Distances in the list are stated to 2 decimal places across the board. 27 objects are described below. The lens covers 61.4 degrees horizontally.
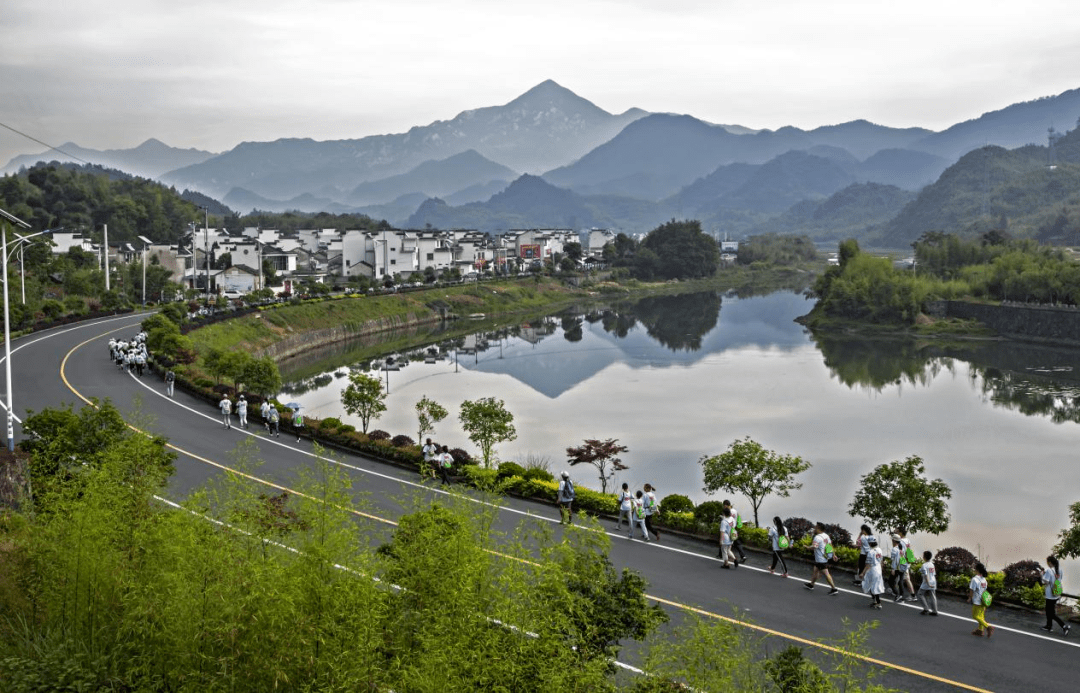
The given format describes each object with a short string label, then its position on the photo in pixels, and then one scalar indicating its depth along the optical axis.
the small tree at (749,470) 20.19
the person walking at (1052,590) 13.54
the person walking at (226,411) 27.89
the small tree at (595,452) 25.58
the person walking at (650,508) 18.19
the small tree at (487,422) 25.83
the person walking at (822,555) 15.34
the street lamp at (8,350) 22.33
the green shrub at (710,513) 18.22
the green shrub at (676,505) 19.41
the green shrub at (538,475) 21.72
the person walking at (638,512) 18.12
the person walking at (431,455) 22.44
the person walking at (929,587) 14.25
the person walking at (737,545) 16.63
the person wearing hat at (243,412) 28.14
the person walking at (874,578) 14.59
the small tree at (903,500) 18.02
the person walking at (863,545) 14.98
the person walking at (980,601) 13.48
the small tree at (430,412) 29.53
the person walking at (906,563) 14.81
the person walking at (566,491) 19.20
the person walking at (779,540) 16.19
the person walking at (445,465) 22.14
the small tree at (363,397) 29.22
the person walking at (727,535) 16.47
